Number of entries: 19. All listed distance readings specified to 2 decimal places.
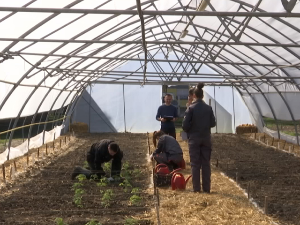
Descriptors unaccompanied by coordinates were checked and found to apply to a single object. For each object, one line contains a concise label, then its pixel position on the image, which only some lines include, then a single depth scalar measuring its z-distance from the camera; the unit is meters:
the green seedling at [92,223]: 4.69
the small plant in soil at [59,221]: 4.72
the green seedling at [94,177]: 7.70
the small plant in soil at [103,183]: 7.23
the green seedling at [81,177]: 7.53
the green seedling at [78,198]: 5.91
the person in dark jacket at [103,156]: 7.17
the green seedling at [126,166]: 9.00
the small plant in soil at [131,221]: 4.82
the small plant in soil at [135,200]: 5.98
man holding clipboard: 10.02
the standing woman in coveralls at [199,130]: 6.48
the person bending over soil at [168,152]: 7.99
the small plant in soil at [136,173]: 8.27
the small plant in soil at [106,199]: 5.92
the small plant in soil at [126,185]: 7.07
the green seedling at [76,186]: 7.01
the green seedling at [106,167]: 9.02
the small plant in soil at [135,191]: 6.53
